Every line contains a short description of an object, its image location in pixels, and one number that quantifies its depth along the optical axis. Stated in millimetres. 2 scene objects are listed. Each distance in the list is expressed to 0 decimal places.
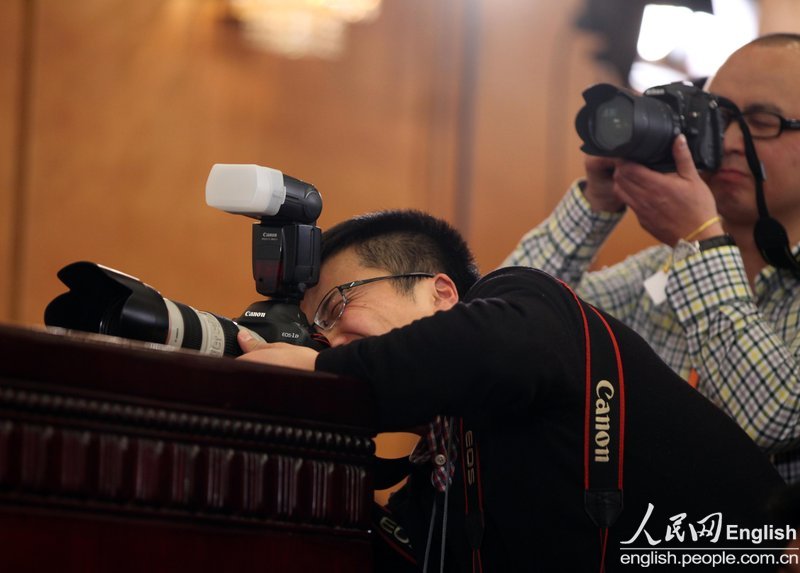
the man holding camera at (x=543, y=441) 3609
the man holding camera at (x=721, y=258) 4168
